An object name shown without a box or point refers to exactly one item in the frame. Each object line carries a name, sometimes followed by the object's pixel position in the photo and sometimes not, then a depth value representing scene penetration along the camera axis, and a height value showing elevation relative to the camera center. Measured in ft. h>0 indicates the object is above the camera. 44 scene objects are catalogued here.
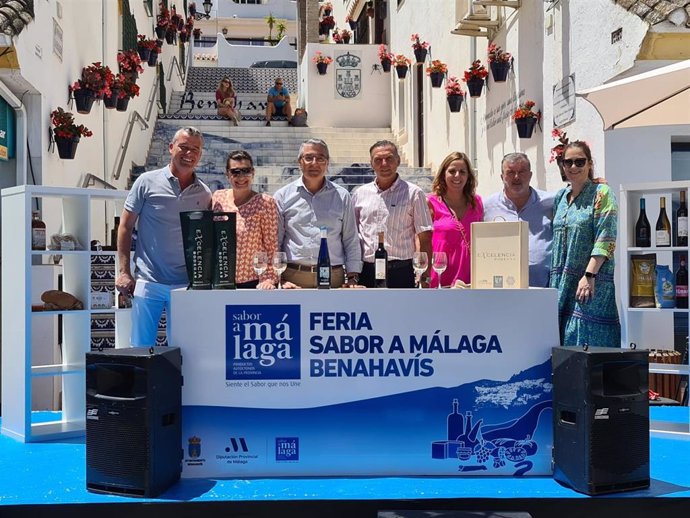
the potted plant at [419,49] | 45.24 +12.32
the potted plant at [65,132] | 25.61 +4.39
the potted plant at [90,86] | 28.22 +6.55
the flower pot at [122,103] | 31.76 +6.61
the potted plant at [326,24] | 66.23 +20.40
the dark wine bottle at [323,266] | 12.76 -0.03
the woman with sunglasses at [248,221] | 14.39 +0.81
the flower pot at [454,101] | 38.01 +7.81
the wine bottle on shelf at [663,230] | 15.69 +0.62
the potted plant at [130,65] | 33.30 +8.54
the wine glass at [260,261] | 12.73 +0.06
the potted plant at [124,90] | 31.17 +7.07
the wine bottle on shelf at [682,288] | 15.46 -0.53
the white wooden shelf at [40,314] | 15.43 -1.02
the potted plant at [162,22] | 54.60 +17.03
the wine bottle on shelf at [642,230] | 16.01 +0.63
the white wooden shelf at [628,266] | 15.35 -0.09
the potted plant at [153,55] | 45.92 +12.35
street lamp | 107.65 +39.48
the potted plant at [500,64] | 30.63 +7.73
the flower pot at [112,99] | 30.77 +6.56
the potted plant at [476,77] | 33.47 +7.93
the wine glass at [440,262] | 13.08 +0.02
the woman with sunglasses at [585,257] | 14.34 +0.09
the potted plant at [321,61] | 55.83 +14.36
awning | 14.83 +3.28
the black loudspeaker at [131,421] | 11.31 -2.25
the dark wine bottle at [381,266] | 13.33 -0.04
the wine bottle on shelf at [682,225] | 15.43 +0.70
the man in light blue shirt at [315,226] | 14.43 +0.71
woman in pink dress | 15.16 +0.98
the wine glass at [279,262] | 12.71 +0.05
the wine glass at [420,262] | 12.94 +0.02
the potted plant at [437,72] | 41.09 +10.00
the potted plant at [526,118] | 27.76 +5.07
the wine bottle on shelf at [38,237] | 15.96 +0.61
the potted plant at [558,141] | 24.67 +3.86
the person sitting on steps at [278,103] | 54.29 +11.24
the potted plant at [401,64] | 50.11 +12.71
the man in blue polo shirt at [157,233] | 14.84 +0.63
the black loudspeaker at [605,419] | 11.44 -2.31
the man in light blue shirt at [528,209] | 15.25 +1.05
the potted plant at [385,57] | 53.93 +14.14
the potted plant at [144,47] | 45.09 +12.57
